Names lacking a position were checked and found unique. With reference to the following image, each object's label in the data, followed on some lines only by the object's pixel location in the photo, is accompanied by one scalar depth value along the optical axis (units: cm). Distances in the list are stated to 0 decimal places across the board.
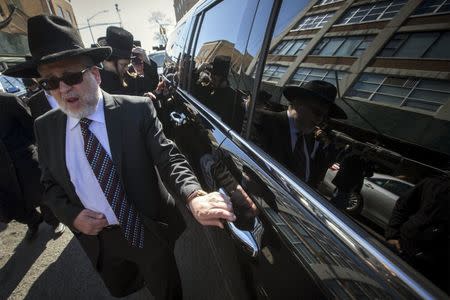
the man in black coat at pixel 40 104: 298
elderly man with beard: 157
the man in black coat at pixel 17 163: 284
